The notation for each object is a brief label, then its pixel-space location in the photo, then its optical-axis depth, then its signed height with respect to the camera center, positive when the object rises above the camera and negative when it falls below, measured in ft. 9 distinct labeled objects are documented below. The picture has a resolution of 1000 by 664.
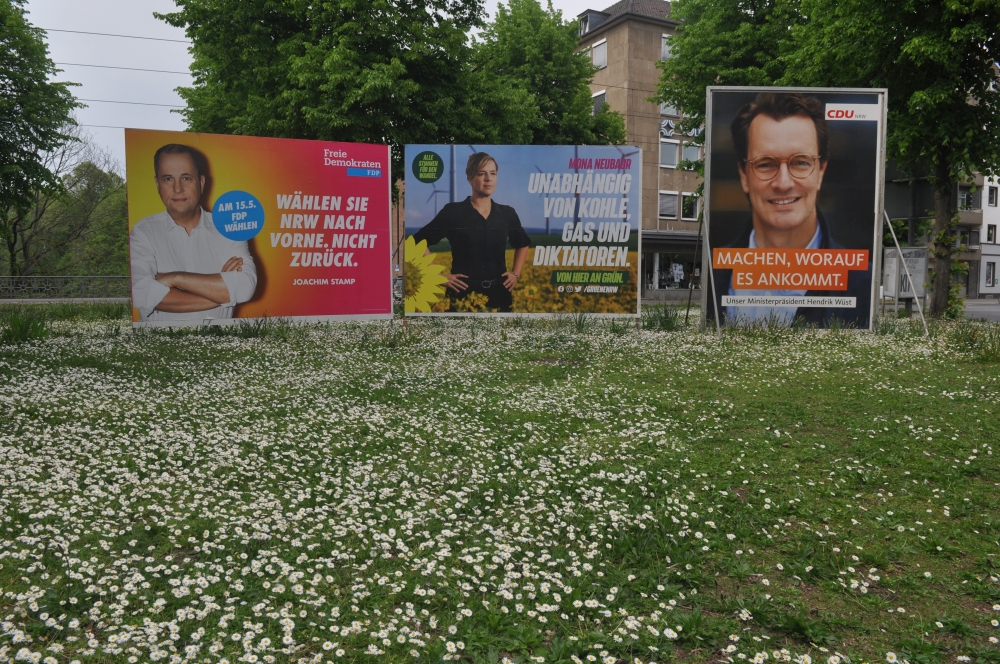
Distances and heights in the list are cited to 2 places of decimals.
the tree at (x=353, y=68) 81.64 +23.60
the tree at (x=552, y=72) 118.83 +32.87
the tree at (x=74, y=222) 149.48 +10.31
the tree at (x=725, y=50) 93.20 +29.22
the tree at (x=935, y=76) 58.34 +17.18
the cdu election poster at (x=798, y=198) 53.11 +5.86
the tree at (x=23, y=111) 108.58 +23.55
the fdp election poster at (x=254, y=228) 50.34 +3.26
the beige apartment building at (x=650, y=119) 175.42 +38.29
